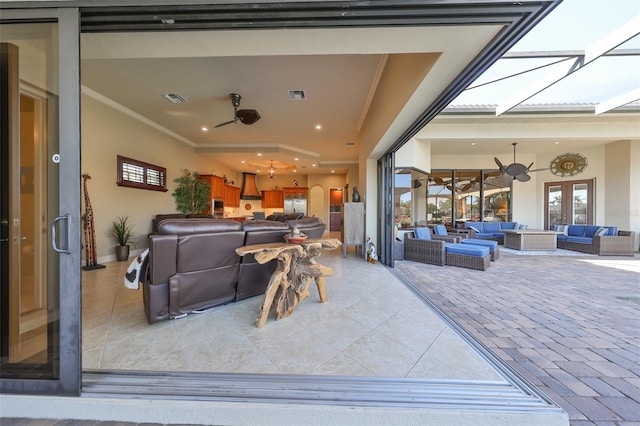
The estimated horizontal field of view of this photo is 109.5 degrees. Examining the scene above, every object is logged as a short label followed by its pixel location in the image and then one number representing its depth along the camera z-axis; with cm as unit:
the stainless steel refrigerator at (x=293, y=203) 1092
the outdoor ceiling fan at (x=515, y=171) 657
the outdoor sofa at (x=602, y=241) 584
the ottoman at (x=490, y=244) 516
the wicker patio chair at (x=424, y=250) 468
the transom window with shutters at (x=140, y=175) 475
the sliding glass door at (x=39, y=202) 127
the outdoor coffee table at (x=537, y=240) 665
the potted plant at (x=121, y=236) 466
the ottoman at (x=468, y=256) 432
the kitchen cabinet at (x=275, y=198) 1089
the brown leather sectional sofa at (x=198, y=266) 213
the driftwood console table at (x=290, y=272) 218
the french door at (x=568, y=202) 750
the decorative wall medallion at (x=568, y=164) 754
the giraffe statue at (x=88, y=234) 398
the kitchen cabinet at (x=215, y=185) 734
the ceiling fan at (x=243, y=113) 405
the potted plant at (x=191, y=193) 649
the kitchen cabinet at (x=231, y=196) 860
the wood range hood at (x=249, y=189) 1006
